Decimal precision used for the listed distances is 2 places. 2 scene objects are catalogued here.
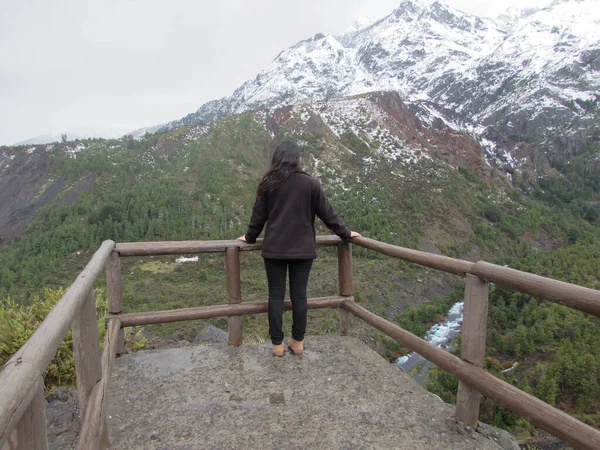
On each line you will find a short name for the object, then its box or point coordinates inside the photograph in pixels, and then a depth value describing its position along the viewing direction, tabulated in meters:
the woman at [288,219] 3.23
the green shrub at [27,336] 3.53
